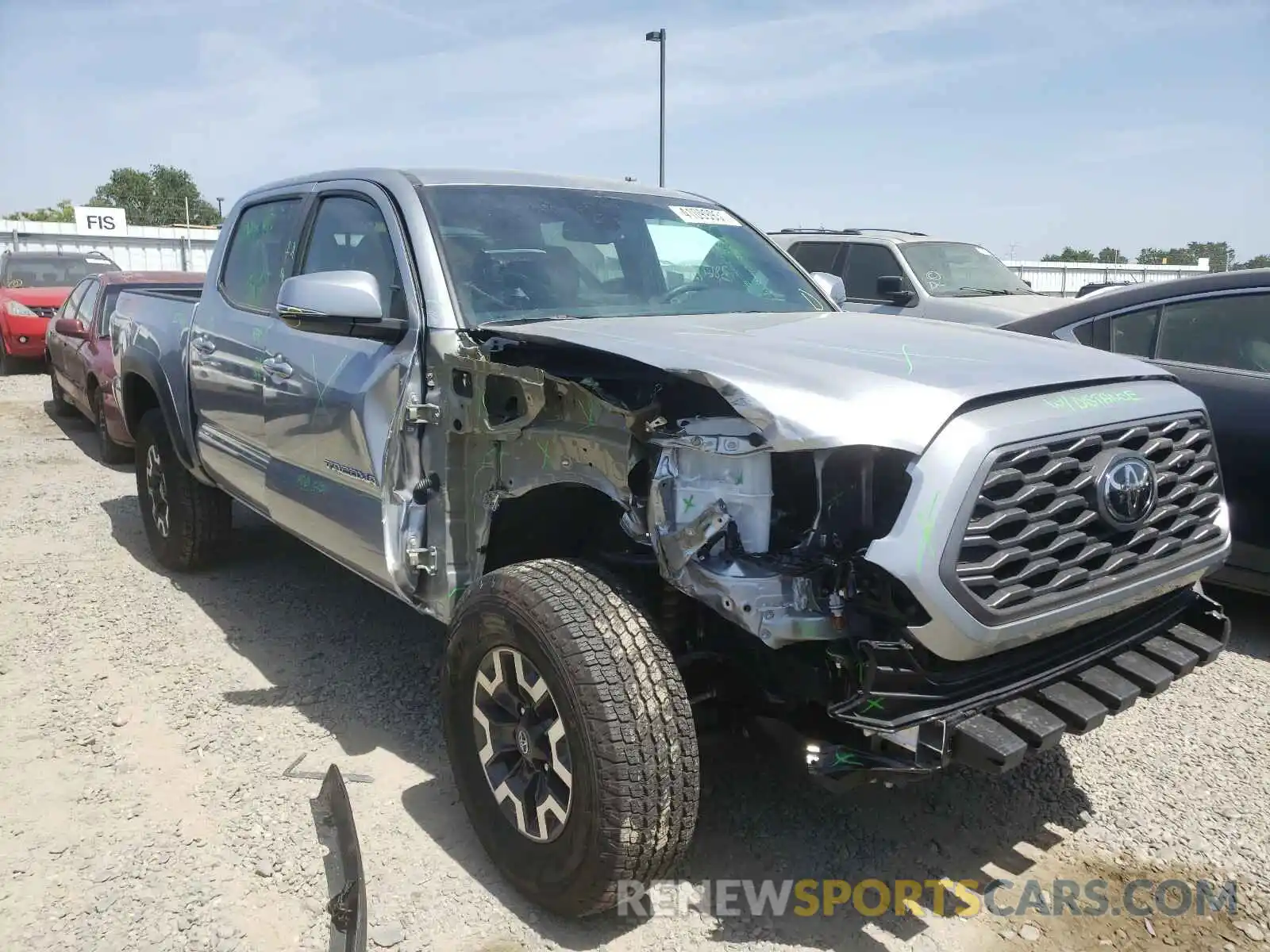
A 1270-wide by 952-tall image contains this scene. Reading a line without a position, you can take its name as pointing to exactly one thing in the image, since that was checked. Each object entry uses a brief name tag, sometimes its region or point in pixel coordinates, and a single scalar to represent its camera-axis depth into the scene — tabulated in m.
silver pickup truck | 2.23
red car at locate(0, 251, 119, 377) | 14.02
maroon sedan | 8.46
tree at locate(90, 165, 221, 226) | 74.44
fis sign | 25.88
